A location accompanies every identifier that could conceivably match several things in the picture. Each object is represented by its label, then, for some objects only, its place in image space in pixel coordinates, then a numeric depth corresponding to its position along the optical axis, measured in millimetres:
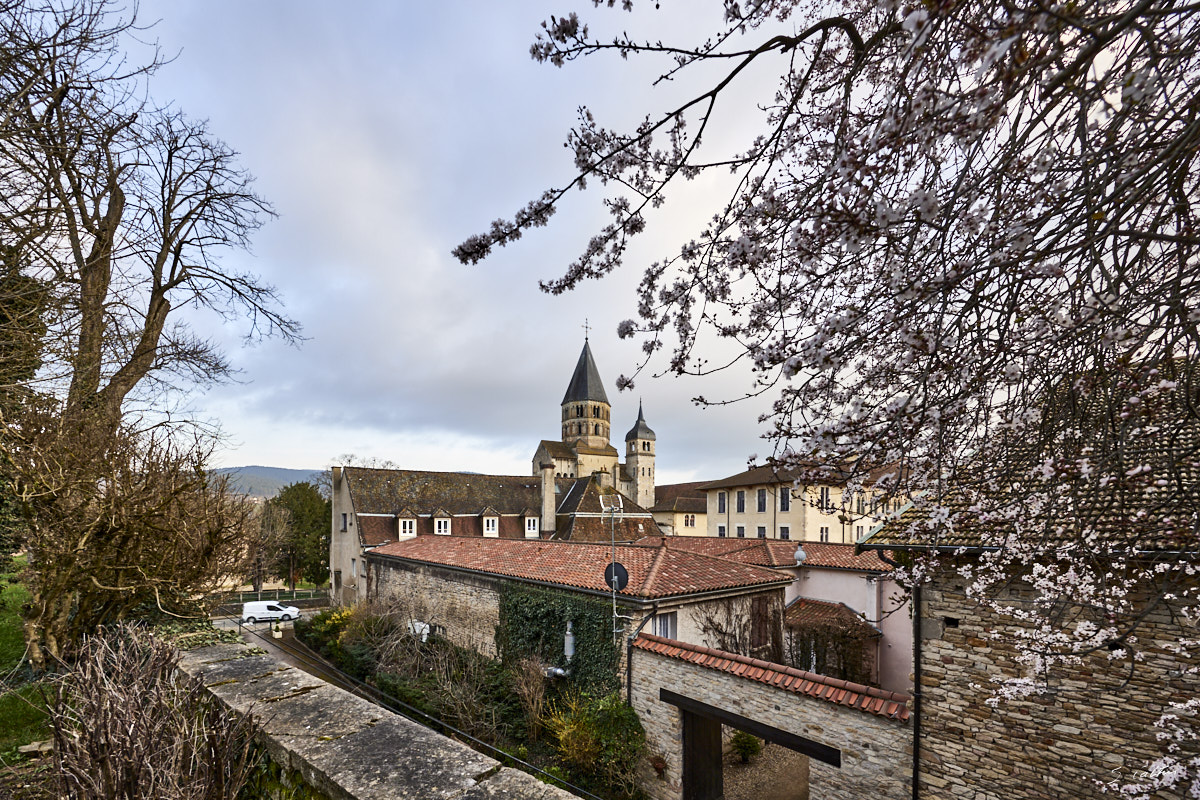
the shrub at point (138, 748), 1802
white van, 25594
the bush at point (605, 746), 9711
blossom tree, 1913
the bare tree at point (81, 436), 4602
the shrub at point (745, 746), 11820
